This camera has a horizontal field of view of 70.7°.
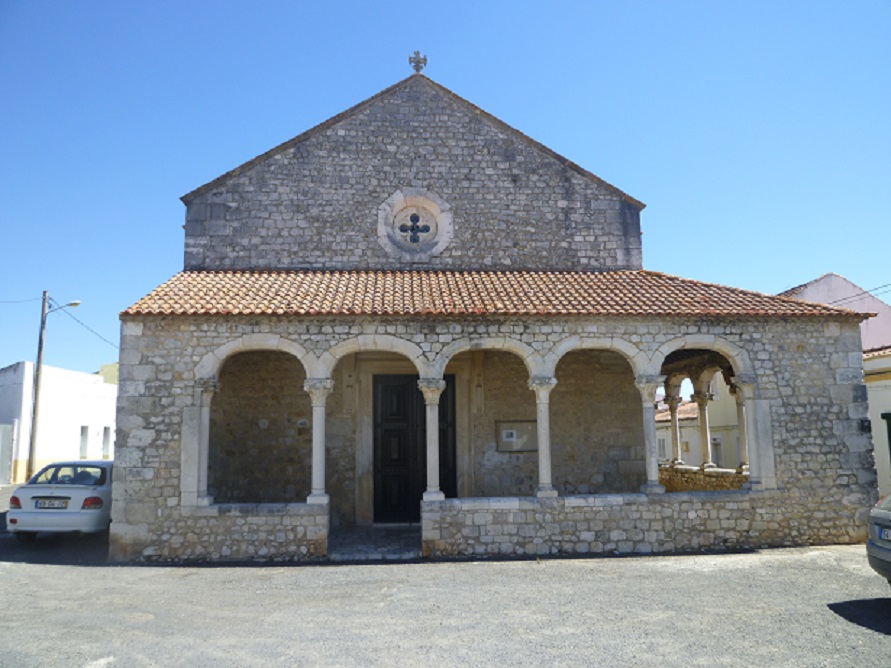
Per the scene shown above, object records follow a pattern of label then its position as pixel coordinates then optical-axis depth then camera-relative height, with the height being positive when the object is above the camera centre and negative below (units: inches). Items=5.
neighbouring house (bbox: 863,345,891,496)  502.0 +15.6
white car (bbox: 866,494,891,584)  231.8 -43.1
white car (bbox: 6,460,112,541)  359.3 -42.1
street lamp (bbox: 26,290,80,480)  708.0 +59.9
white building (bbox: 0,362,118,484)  816.3 +25.3
